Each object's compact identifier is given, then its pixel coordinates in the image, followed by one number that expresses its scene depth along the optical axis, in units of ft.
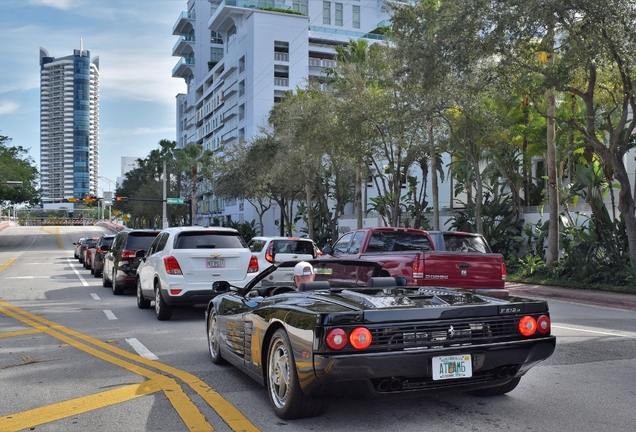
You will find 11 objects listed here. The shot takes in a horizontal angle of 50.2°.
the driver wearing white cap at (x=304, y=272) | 23.63
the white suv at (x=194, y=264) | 40.32
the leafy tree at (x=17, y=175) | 207.21
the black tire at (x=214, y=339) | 25.32
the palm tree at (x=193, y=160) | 223.10
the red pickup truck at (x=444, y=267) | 38.34
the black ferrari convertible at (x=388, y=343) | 16.21
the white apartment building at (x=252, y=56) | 253.44
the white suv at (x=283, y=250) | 56.65
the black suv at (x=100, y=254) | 83.73
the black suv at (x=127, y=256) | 57.57
